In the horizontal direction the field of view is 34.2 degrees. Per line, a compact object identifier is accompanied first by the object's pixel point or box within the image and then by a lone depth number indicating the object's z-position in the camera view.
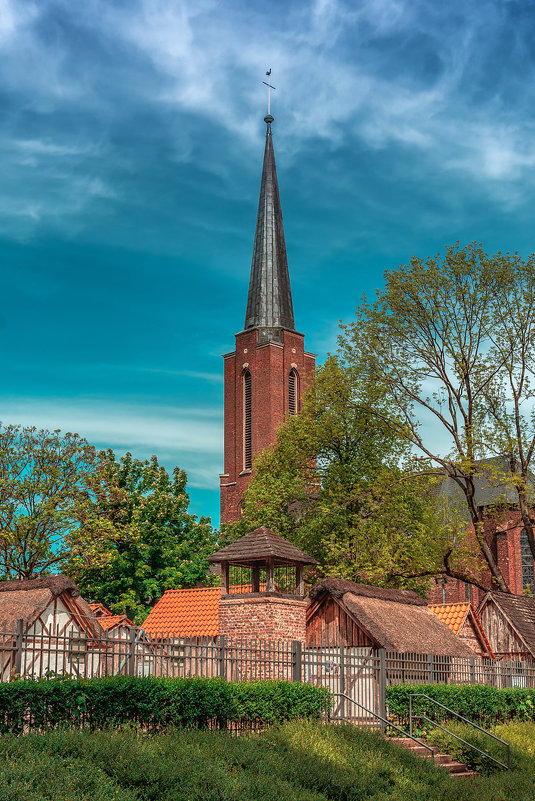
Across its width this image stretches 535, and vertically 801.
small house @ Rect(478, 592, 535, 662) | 32.06
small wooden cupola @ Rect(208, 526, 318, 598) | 21.95
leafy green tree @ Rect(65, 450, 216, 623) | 40.28
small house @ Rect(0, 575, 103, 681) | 24.53
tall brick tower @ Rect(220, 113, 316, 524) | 63.56
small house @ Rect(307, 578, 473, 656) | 23.86
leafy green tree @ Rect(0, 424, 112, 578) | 33.81
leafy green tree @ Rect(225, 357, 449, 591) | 33.31
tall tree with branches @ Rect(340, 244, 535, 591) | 32.28
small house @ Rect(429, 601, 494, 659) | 31.14
